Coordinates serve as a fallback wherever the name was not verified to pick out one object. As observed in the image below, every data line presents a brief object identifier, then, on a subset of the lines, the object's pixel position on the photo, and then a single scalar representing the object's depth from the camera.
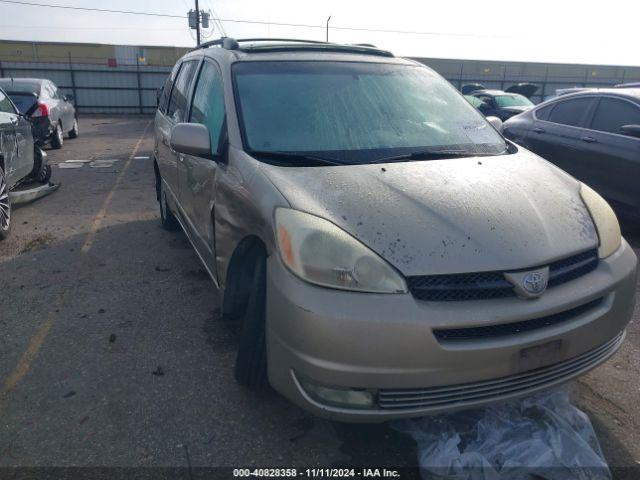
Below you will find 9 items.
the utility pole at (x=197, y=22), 31.56
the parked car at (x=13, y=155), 5.80
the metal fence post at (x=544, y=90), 30.52
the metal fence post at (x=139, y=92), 24.88
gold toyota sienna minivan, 2.13
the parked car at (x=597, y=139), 5.82
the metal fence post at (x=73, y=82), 24.22
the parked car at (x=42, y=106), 11.79
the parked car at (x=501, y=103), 14.12
